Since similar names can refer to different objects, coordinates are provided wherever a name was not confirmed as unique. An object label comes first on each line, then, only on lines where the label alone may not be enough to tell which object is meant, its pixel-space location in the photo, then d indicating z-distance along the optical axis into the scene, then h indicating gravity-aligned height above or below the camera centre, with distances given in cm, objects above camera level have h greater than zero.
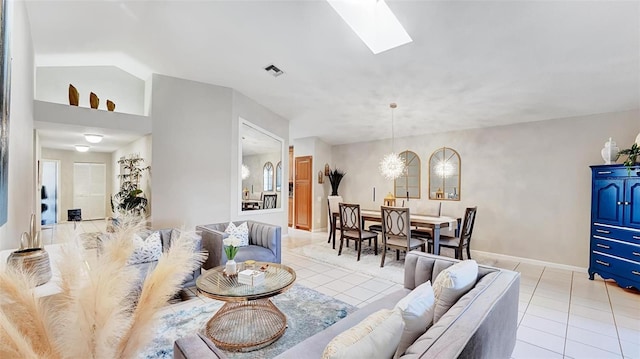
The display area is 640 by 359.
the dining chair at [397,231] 441 -82
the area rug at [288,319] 230 -138
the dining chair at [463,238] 455 -98
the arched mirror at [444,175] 579 +10
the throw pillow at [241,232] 385 -74
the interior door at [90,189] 820 -40
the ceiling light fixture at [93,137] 489 +66
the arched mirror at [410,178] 636 +2
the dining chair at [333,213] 584 -73
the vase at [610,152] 389 +40
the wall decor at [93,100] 435 +114
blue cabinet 359 -57
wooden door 779 -40
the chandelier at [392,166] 521 +24
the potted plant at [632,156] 359 +33
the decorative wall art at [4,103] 123 +35
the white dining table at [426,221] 449 -71
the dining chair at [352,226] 504 -86
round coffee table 231 -128
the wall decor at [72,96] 417 +116
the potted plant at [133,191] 452 -26
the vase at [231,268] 272 -88
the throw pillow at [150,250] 305 -81
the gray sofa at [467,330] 116 -69
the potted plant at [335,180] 767 -5
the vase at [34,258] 141 -44
